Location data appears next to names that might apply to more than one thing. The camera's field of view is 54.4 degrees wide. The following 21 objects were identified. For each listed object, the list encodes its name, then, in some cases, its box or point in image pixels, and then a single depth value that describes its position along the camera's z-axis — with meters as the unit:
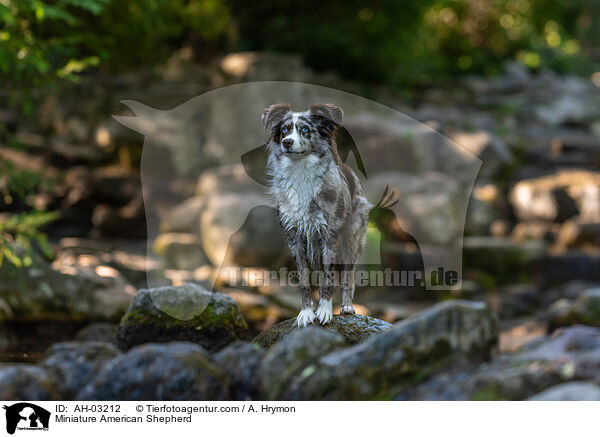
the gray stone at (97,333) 6.80
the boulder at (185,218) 13.68
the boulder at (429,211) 13.25
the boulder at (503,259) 14.12
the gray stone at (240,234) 11.15
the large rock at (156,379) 3.27
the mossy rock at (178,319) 4.17
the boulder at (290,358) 3.29
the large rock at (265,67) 15.24
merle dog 3.55
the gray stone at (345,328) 3.83
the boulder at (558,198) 15.85
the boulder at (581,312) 10.55
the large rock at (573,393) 2.95
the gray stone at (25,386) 3.26
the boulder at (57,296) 8.07
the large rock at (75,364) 3.41
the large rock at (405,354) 3.14
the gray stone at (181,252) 12.84
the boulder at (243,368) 3.39
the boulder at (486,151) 17.94
